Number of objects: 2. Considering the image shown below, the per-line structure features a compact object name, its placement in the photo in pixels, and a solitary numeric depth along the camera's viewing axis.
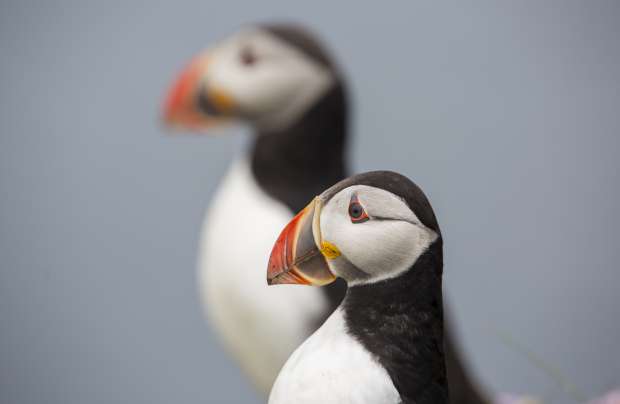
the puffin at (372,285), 3.06
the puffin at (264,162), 3.44
